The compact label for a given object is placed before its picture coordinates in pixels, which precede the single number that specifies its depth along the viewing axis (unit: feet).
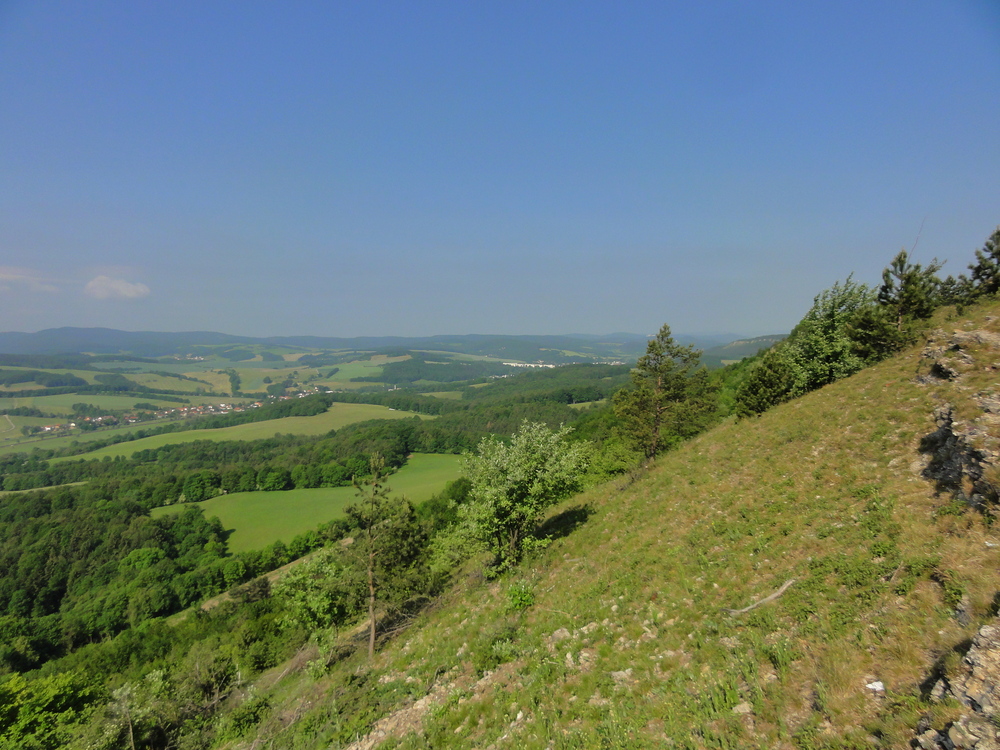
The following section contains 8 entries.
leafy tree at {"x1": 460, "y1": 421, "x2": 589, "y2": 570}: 57.62
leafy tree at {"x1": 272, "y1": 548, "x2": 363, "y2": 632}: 59.26
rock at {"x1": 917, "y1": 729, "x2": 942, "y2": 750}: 15.98
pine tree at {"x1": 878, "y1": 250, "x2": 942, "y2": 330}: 87.20
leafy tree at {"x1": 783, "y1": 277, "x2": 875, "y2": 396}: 88.69
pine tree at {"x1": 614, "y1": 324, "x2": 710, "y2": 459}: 90.58
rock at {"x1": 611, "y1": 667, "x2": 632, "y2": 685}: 29.80
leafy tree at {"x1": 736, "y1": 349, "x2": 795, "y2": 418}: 91.66
